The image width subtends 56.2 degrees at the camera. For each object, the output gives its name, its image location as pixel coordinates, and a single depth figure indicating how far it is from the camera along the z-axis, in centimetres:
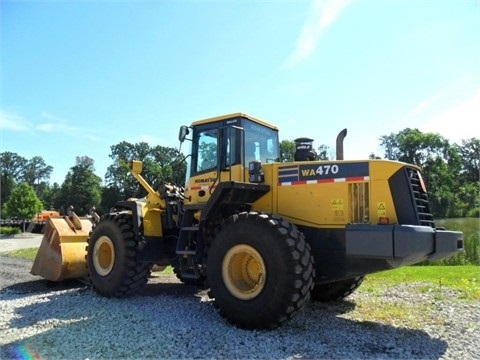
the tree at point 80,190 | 8317
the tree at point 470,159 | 8719
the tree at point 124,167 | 7694
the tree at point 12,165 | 11946
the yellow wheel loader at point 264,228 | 593
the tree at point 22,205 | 4778
